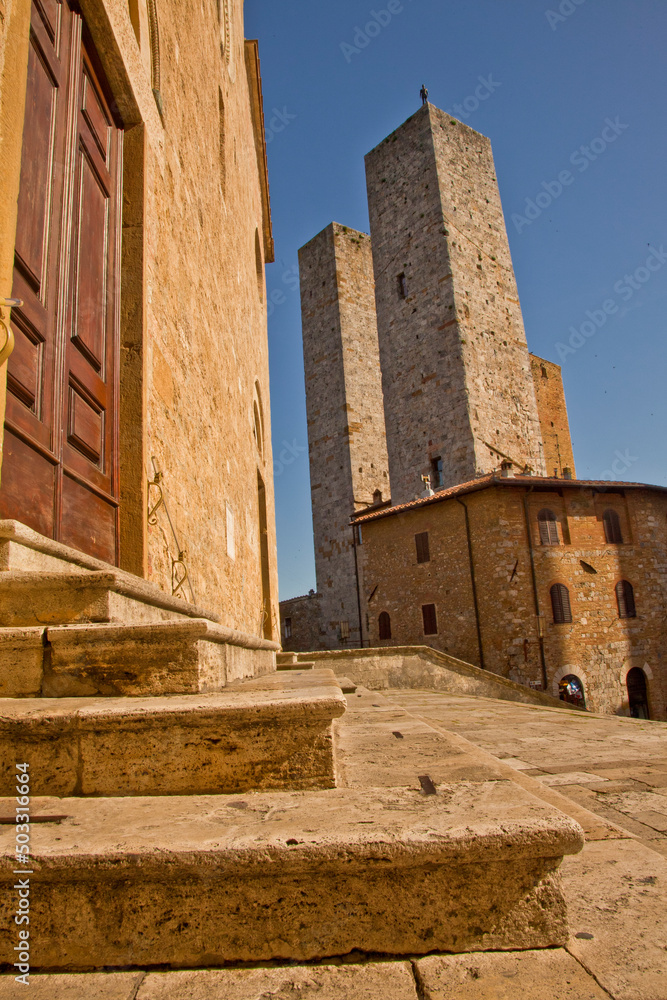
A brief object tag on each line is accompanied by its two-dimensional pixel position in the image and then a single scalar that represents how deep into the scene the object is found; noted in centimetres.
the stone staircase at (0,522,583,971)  108
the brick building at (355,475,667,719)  1571
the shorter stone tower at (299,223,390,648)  2391
